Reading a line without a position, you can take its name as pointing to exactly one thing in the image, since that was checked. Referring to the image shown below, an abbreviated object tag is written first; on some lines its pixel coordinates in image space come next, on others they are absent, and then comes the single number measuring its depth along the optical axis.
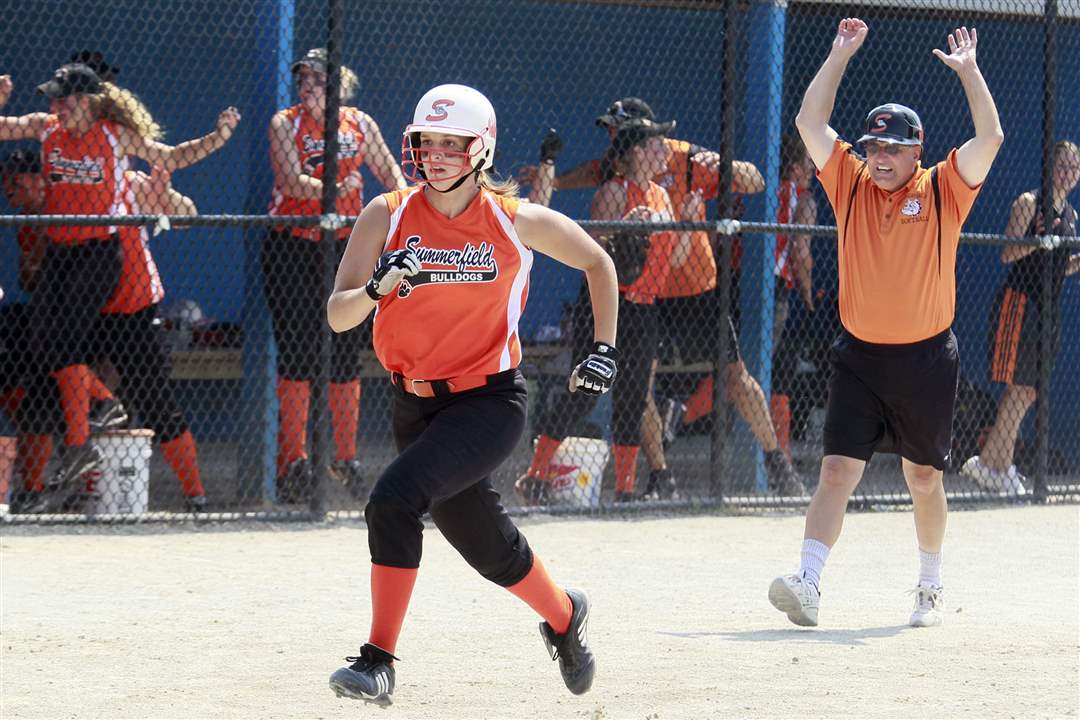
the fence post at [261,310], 18.28
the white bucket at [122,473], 16.87
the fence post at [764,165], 20.37
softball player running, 9.24
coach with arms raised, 12.29
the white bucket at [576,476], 18.45
